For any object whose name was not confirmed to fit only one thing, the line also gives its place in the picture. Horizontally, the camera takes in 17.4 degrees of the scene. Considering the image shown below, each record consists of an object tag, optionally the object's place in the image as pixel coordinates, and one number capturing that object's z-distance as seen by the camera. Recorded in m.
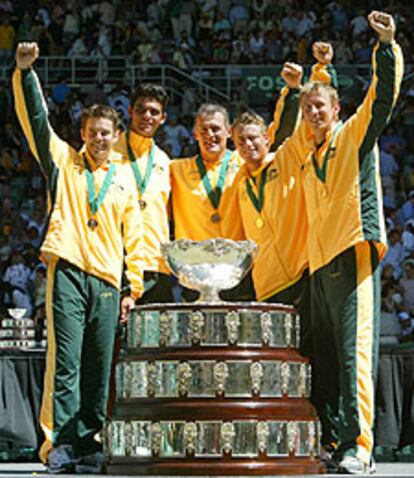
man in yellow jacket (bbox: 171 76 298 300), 7.71
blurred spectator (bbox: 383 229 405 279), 16.39
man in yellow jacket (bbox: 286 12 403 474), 6.88
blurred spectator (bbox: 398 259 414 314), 15.07
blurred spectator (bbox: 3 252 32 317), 16.25
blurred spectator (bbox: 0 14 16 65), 22.58
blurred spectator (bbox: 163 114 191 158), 19.02
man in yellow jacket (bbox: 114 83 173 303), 7.68
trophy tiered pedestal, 6.23
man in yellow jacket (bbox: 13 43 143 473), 7.15
